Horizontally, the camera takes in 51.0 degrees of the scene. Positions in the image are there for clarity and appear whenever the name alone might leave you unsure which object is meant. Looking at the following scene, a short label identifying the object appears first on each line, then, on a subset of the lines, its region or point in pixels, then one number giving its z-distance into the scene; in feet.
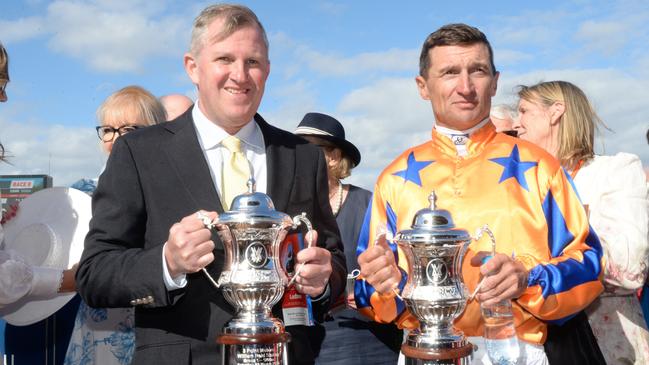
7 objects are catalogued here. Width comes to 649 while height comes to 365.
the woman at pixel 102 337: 12.37
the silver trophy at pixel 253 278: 7.11
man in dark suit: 8.01
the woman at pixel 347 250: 14.17
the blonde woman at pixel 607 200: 11.85
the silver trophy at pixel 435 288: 7.27
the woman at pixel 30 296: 10.80
